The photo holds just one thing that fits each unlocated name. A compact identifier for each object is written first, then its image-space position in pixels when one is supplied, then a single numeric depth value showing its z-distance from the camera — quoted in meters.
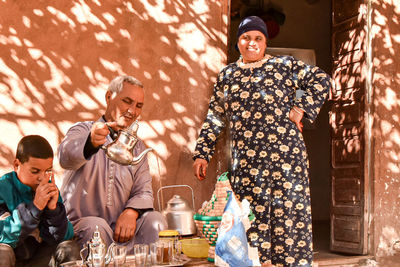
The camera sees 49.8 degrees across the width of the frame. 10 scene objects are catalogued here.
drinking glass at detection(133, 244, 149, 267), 2.05
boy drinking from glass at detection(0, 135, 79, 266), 2.04
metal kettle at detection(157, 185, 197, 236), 3.16
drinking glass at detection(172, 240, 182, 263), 2.29
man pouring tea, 2.60
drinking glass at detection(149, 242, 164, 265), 2.16
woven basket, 2.34
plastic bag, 2.05
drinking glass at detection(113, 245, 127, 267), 2.03
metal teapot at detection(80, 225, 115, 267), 1.95
